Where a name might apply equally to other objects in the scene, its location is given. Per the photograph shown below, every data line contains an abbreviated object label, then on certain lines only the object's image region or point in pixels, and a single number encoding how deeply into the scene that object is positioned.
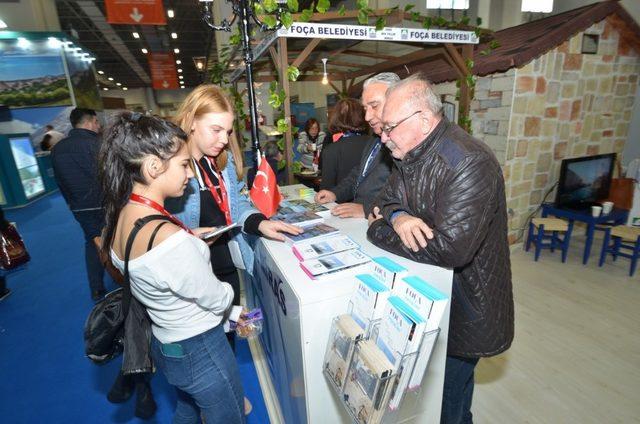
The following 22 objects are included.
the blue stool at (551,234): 4.02
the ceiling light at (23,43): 8.09
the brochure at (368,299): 0.90
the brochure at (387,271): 0.93
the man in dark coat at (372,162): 1.85
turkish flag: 1.79
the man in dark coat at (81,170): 3.05
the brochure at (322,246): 1.28
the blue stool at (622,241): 3.66
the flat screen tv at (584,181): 4.14
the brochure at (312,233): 1.45
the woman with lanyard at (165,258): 1.00
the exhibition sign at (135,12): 5.52
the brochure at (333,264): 1.14
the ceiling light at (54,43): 8.46
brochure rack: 0.80
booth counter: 1.09
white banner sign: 2.74
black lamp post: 2.04
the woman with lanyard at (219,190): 1.47
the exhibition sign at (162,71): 12.17
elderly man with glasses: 1.09
